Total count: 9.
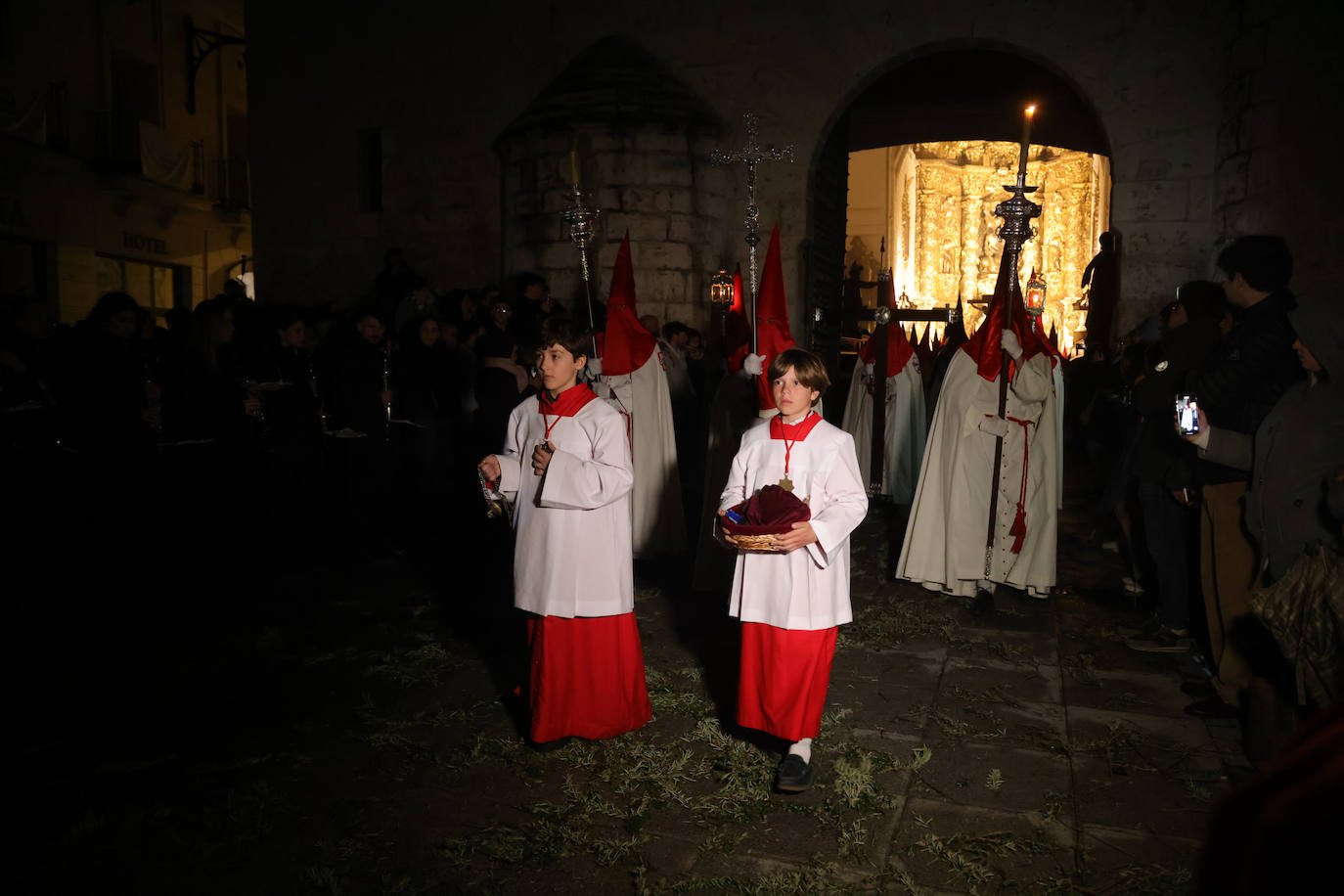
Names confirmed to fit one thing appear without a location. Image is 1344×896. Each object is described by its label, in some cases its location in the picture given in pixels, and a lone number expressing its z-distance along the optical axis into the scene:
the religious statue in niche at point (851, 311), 14.58
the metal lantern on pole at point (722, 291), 11.00
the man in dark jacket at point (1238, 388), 4.20
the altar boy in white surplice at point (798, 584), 3.56
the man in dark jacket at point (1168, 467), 5.10
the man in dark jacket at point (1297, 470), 3.43
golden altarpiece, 24.62
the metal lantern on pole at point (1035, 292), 9.99
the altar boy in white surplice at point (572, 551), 3.77
